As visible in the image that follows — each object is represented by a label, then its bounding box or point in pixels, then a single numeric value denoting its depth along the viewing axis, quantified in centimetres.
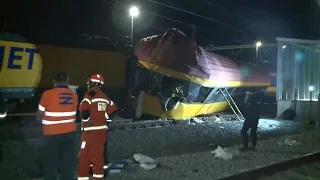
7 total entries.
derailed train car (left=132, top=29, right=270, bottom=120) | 1224
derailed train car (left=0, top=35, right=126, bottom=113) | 953
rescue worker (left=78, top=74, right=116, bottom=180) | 483
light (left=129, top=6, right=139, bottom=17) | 1582
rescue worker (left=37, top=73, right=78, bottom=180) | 445
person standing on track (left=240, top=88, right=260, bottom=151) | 844
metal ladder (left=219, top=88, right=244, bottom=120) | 1497
